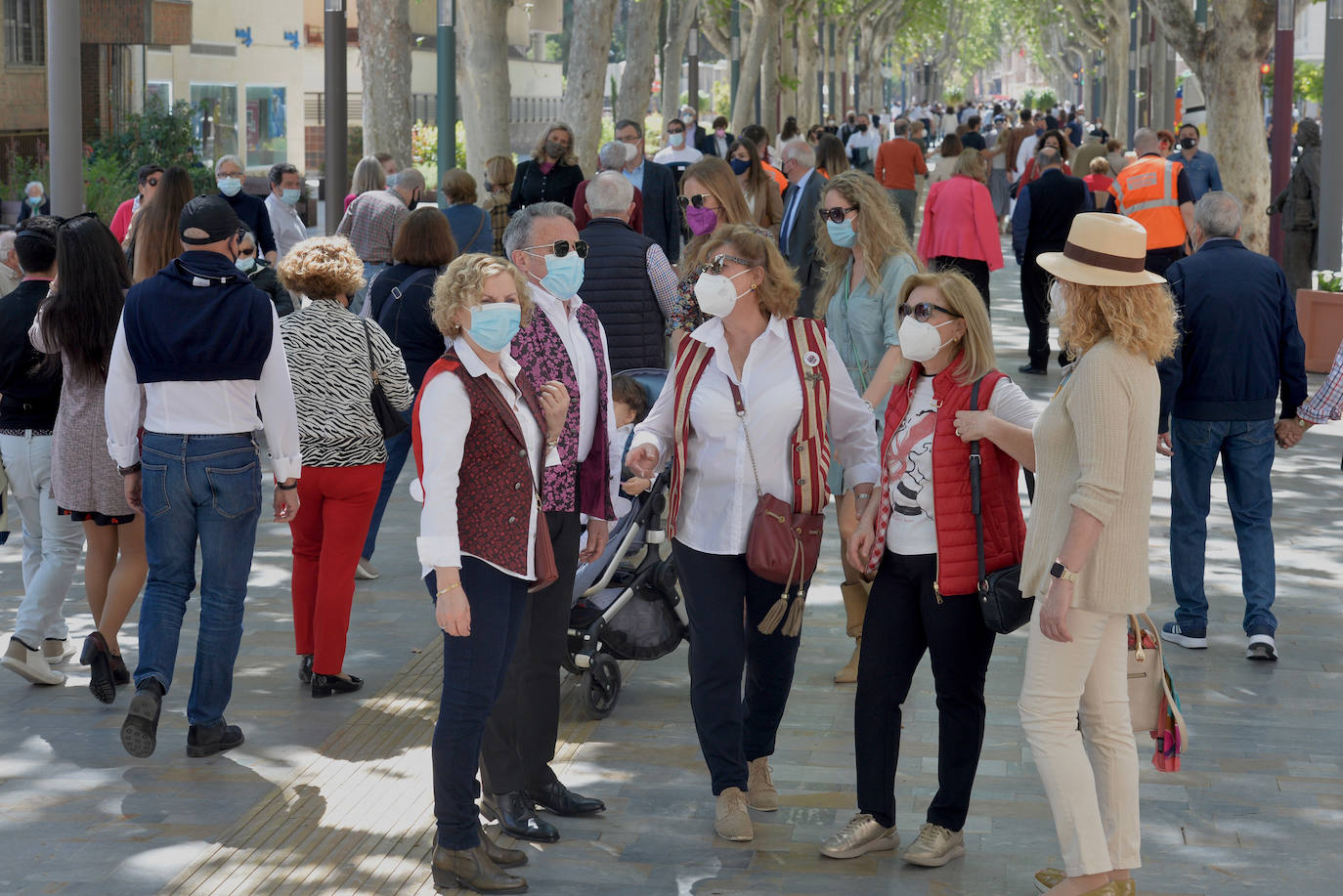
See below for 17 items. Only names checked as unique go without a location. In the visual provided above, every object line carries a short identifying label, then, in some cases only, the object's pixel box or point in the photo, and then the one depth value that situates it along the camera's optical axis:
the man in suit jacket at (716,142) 27.94
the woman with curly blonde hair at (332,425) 6.84
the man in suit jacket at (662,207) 13.17
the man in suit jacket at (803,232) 11.07
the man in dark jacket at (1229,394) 7.41
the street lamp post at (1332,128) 15.66
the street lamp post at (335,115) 14.57
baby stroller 6.71
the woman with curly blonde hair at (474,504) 4.74
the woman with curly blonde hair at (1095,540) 4.45
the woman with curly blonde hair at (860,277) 7.12
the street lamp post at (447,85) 16.98
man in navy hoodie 5.99
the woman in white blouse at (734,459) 5.25
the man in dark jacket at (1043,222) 15.11
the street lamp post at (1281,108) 16.83
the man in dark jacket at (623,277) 8.45
